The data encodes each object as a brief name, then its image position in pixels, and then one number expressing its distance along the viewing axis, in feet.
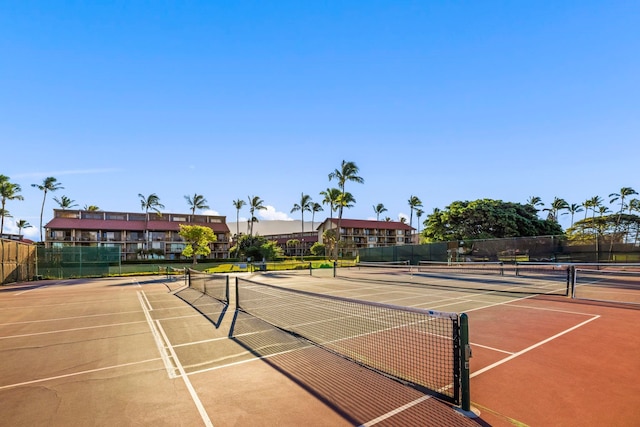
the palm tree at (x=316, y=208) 310.68
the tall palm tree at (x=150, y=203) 255.70
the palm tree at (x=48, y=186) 221.46
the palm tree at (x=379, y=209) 385.54
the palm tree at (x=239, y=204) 284.55
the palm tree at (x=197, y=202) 261.24
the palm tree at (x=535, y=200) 291.71
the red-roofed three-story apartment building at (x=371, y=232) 295.69
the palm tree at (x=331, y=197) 190.19
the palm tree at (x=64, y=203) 274.05
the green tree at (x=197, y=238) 152.15
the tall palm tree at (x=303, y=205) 297.65
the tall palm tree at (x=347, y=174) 180.86
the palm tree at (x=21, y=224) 308.44
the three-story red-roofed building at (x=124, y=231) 224.74
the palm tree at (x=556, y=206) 304.71
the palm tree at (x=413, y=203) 337.93
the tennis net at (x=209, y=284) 53.26
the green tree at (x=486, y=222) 153.69
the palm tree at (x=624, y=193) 243.36
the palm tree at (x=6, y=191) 194.08
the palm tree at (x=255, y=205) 278.46
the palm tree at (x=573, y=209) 334.73
